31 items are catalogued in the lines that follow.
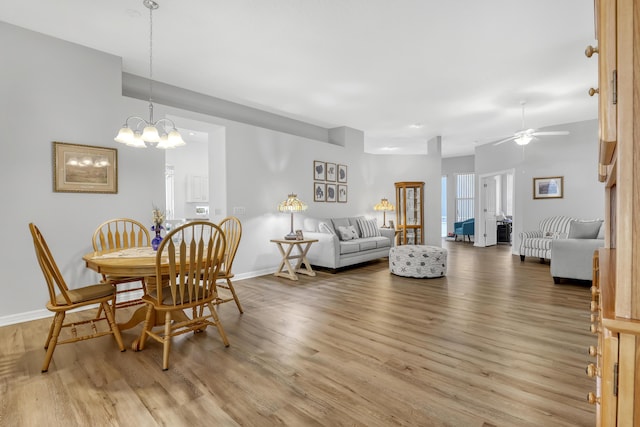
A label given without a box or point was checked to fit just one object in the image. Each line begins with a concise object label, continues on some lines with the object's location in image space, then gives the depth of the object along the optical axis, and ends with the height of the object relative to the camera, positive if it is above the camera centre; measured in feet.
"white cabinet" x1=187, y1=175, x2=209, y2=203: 25.29 +1.83
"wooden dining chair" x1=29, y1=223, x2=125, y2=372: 7.18 -2.11
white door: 30.22 -0.22
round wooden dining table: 7.50 -1.28
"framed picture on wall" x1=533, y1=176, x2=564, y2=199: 23.43 +1.57
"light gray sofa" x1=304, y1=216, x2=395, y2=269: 18.06 -1.96
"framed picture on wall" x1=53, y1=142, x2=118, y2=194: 11.16 +1.60
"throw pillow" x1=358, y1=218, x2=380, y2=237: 22.12 -1.29
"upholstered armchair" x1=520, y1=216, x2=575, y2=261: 20.41 -1.90
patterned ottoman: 16.53 -2.80
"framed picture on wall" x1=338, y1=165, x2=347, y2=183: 23.05 +2.70
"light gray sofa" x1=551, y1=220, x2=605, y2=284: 14.46 -2.16
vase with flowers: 9.57 -0.49
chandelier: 8.99 +2.17
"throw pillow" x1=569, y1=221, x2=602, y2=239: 16.03 -1.09
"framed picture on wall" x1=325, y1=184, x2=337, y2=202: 22.29 +1.20
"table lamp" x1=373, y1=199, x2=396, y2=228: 25.41 +0.28
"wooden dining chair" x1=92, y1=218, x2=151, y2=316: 10.13 -1.06
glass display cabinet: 26.40 -0.40
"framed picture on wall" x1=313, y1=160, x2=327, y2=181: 21.13 +2.66
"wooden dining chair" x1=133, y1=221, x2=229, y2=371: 7.35 -1.97
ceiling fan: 18.48 +4.27
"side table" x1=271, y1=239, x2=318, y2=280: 16.67 -2.92
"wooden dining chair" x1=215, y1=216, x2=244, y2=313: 10.46 -1.49
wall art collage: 21.33 +1.97
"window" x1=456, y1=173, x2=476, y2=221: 36.94 +1.52
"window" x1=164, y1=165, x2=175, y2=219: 24.67 +1.59
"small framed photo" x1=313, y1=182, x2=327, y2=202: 21.24 +1.30
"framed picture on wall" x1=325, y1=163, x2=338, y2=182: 22.12 +2.76
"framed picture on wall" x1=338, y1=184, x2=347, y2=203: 23.26 +1.24
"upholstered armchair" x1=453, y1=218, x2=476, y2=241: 33.76 -2.07
